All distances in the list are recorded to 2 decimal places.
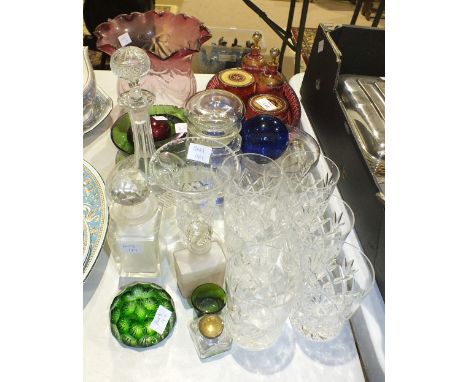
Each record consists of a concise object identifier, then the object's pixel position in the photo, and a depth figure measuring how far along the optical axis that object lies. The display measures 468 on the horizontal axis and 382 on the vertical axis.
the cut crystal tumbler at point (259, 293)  0.58
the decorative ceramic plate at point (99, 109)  0.97
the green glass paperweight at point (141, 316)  0.63
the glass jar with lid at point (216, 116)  0.82
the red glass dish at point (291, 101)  1.01
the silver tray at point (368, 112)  0.84
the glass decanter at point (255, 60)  1.07
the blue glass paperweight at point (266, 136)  0.82
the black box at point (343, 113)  0.70
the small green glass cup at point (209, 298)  0.67
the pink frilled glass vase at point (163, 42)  0.96
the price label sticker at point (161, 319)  0.63
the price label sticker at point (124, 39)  0.99
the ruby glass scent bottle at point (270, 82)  1.01
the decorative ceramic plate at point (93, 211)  0.68
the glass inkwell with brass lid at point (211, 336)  0.62
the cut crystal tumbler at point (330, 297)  0.62
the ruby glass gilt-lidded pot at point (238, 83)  0.98
